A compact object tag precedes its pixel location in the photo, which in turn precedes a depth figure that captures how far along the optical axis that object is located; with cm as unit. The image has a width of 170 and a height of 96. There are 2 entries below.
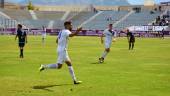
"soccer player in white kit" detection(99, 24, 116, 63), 2920
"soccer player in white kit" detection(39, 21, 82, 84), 1763
